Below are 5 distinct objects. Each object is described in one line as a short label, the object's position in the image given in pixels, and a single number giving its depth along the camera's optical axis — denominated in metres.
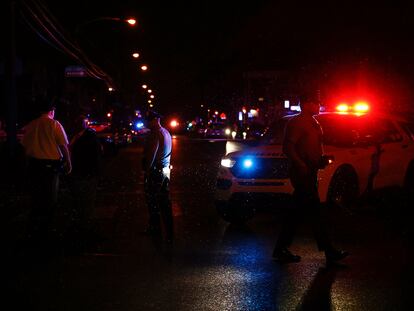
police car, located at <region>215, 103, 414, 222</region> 10.43
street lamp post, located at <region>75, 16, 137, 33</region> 29.62
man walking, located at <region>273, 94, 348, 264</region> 7.76
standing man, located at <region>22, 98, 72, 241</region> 9.05
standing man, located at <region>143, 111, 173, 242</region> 9.54
